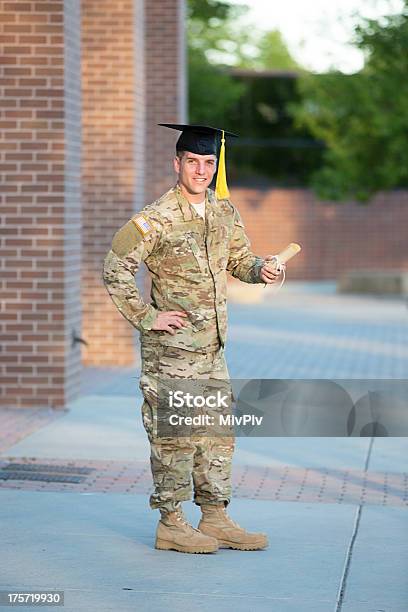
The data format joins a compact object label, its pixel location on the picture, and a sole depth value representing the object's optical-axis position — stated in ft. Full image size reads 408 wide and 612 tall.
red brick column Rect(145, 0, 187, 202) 61.77
